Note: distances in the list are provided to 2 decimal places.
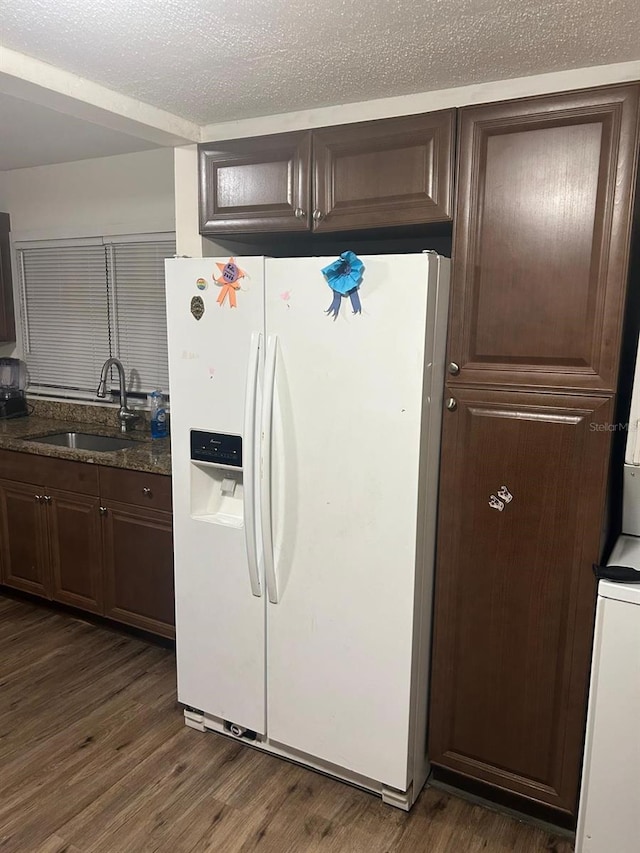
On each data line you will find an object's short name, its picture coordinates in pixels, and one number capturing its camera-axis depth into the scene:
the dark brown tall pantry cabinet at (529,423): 1.76
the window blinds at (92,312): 3.53
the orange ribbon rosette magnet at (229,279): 2.10
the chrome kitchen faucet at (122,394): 3.53
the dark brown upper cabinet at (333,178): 1.94
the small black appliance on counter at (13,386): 3.96
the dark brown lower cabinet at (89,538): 2.89
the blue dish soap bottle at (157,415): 3.32
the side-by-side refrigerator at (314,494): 1.93
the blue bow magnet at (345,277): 1.90
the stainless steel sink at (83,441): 3.54
